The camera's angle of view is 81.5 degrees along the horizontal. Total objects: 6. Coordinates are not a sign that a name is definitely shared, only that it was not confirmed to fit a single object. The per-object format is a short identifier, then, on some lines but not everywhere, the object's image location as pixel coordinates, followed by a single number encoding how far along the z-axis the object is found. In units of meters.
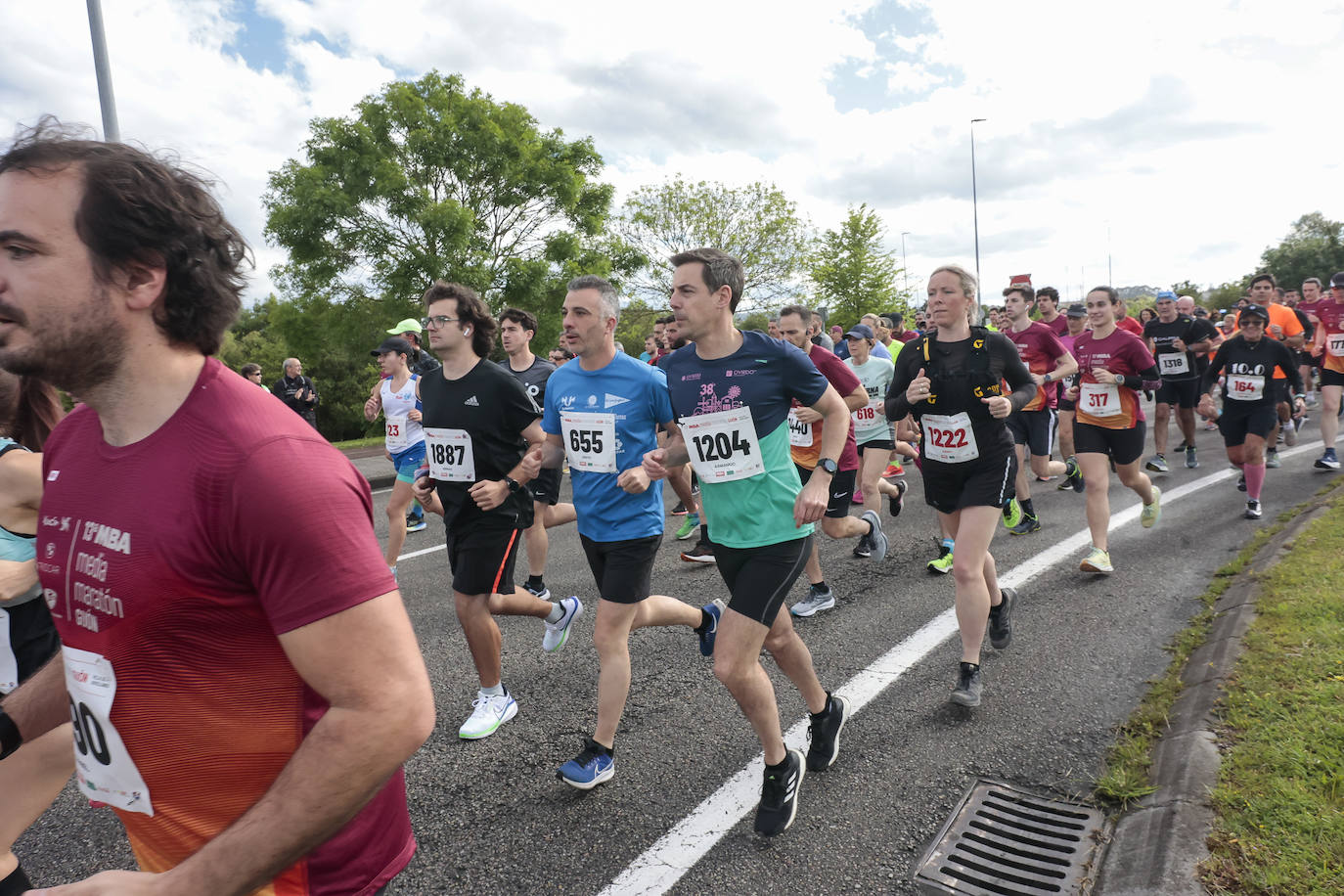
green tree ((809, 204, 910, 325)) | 37.00
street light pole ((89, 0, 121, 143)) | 9.47
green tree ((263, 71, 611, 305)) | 23.70
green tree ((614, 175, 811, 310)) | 38.41
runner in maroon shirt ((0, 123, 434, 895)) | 1.02
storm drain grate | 2.61
